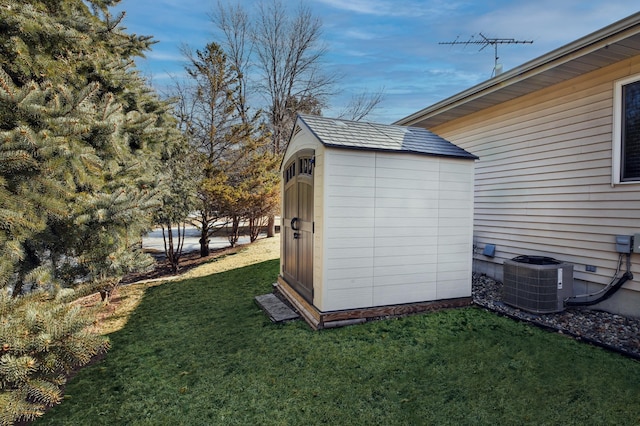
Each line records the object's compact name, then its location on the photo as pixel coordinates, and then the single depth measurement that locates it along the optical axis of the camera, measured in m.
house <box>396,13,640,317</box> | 3.95
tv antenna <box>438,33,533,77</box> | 7.83
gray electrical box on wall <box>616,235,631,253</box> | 3.91
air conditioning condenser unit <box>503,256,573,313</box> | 4.14
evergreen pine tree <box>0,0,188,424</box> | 1.87
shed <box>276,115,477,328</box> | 3.84
